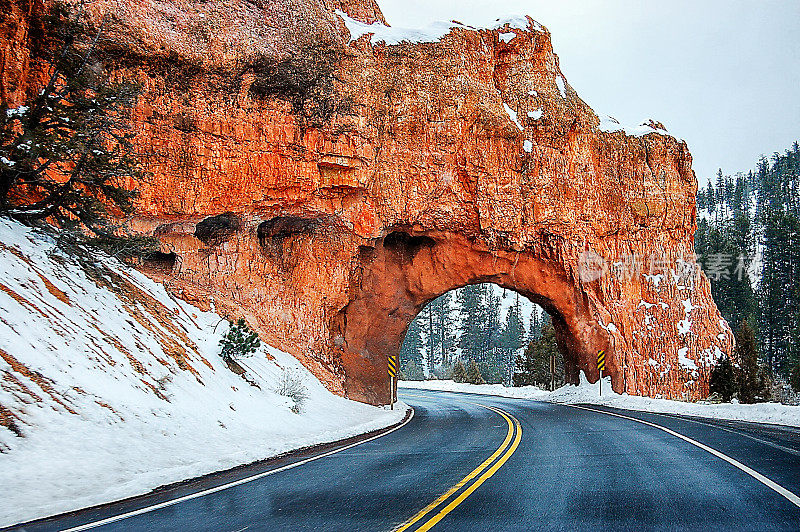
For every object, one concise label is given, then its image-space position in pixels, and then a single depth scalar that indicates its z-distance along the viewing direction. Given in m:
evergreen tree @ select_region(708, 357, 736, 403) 31.00
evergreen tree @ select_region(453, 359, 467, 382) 61.59
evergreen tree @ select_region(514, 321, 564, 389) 48.97
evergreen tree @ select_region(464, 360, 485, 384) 60.19
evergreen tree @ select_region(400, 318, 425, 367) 100.81
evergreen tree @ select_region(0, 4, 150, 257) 12.20
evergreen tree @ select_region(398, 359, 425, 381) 84.39
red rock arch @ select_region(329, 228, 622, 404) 28.25
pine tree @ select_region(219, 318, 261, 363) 17.20
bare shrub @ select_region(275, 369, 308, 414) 17.20
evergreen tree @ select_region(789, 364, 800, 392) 33.16
